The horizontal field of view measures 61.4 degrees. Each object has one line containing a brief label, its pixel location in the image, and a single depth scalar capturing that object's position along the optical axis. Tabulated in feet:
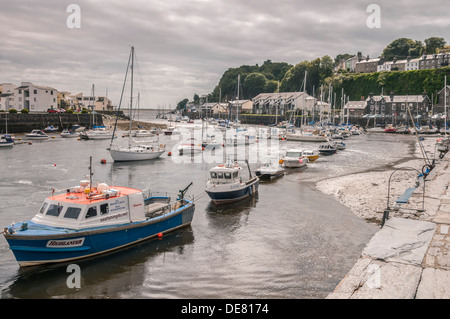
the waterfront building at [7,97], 385.50
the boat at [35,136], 242.58
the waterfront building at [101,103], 560.20
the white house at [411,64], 517.96
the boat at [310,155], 174.70
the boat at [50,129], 302.66
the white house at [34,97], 407.03
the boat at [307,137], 273.75
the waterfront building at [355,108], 469.57
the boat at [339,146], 225.99
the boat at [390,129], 381.50
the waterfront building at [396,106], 426.51
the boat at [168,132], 343.34
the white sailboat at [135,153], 164.96
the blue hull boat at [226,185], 90.02
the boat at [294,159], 153.38
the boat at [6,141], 203.70
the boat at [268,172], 127.48
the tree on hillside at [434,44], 553.23
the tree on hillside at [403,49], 571.28
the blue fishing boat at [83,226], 53.52
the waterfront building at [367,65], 578.66
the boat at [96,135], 271.45
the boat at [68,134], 280.53
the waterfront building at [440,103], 414.82
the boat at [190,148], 197.16
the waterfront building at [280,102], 515.09
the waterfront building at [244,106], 604.49
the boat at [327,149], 205.05
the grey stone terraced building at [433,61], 478.59
